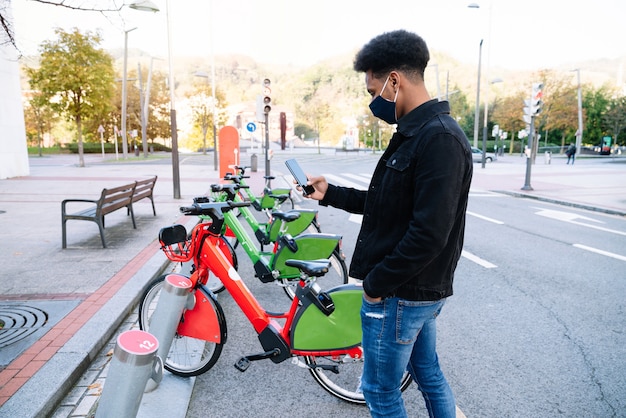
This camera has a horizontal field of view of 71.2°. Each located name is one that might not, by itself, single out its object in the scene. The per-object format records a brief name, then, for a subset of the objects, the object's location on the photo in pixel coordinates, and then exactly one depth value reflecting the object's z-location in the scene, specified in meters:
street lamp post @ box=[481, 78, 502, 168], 25.09
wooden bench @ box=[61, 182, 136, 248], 6.32
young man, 1.54
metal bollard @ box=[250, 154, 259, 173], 22.53
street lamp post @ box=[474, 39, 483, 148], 26.96
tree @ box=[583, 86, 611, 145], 56.47
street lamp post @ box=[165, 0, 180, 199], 11.49
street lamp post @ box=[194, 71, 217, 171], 25.34
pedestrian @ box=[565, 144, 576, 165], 31.40
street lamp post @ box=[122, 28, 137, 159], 34.00
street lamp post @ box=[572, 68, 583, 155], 40.97
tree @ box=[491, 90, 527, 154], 49.09
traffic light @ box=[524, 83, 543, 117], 14.84
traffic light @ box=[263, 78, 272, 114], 12.96
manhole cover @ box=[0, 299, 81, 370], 3.35
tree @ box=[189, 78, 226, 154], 53.16
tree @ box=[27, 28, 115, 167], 22.78
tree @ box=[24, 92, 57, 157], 44.31
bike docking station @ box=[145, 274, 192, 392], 2.78
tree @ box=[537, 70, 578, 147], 42.34
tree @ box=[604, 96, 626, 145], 47.50
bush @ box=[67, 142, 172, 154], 52.75
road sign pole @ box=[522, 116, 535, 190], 14.93
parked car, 35.99
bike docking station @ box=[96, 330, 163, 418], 1.78
